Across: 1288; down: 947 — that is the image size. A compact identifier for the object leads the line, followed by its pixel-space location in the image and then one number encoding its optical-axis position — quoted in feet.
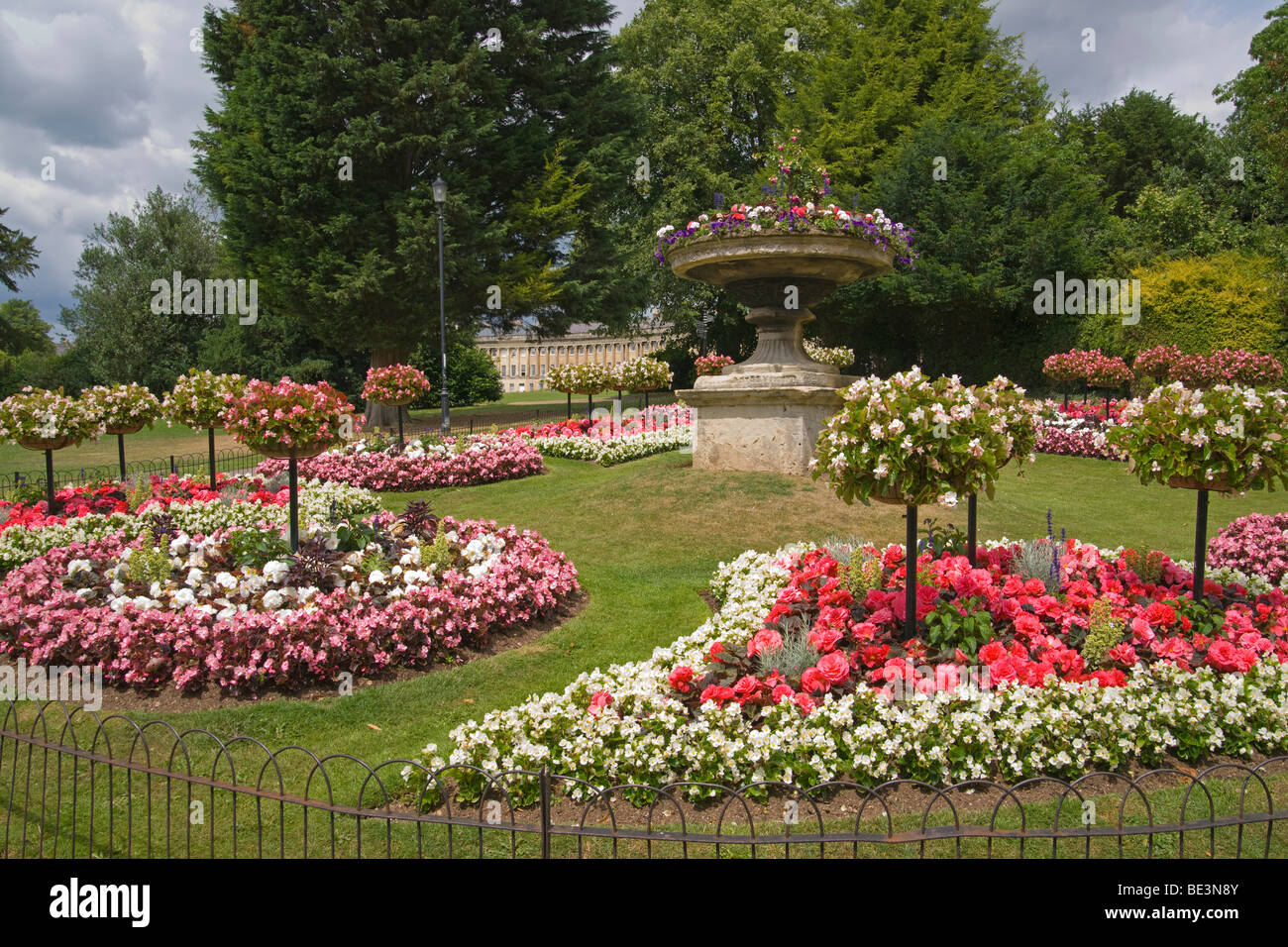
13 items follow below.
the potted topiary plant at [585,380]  66.80
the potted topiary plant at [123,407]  37.73
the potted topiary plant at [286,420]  24.45
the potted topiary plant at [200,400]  39.91
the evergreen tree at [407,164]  74.79
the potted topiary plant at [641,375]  66.39
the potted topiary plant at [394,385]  52.54
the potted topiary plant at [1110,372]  66.03
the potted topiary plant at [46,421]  33.73
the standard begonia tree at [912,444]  16.42
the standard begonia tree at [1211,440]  16.94
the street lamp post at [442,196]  65.82
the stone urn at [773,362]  36.11
